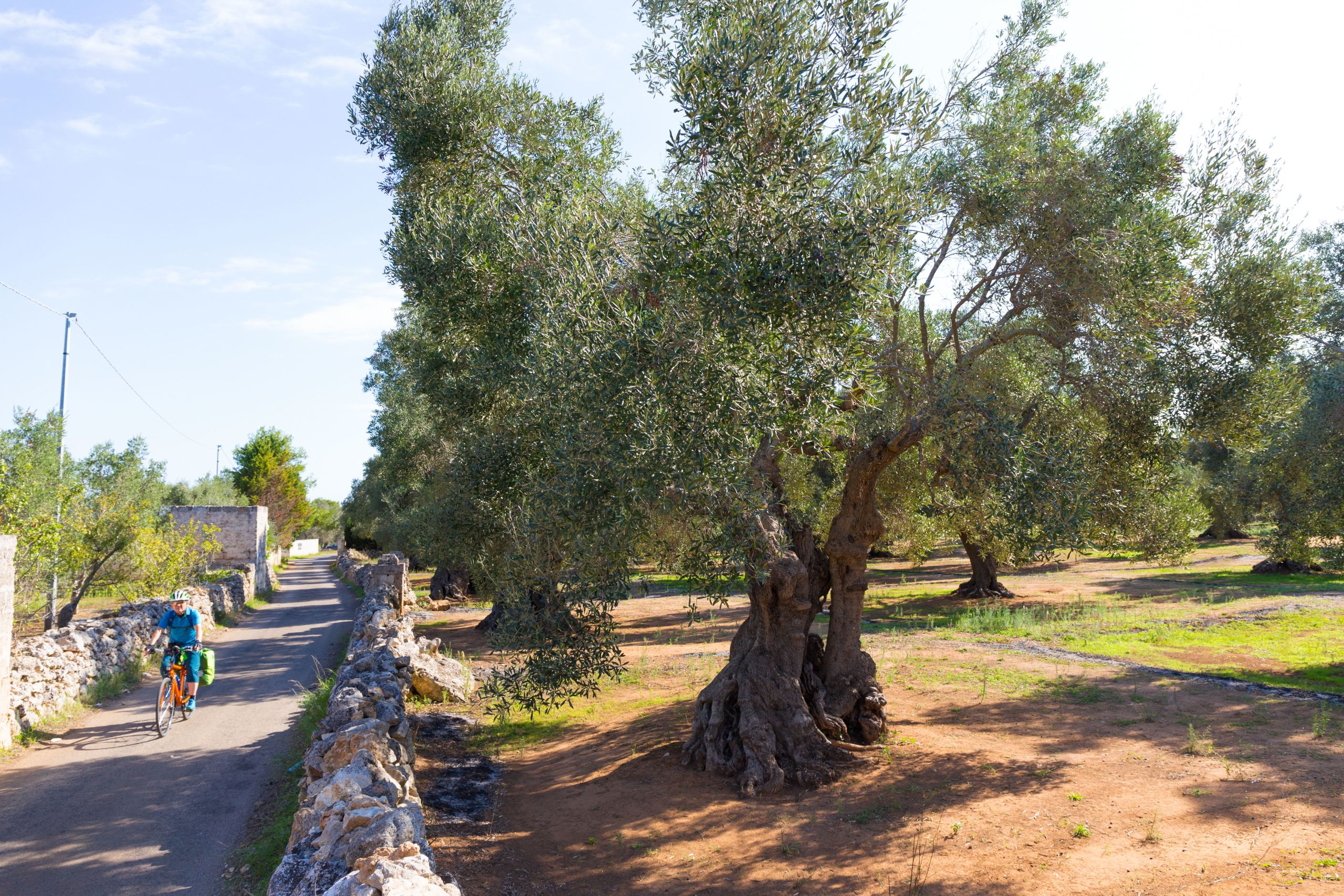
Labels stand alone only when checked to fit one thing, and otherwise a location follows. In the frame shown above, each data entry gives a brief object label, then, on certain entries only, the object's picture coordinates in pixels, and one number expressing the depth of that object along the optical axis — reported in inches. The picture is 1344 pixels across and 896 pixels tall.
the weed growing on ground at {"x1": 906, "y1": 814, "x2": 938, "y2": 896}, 266.1
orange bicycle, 475.5
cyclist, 483.2
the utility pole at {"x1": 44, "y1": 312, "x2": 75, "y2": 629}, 868.0
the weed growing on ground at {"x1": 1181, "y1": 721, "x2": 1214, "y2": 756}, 384.8
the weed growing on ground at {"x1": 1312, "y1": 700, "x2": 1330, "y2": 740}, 406.3
